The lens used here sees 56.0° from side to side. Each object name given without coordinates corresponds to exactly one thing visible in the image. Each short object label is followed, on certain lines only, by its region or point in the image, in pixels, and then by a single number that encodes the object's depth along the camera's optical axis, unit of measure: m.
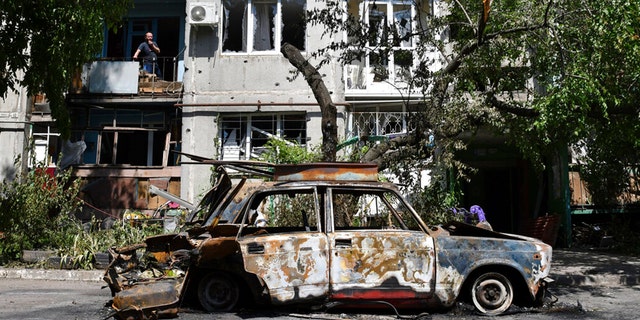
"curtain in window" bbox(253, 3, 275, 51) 16.62
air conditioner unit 16.08
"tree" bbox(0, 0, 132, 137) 9.05
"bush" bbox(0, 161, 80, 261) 12.14
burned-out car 6.17
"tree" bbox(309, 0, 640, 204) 9.76
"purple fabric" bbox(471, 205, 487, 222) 13.56
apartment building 16.08
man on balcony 17.28
